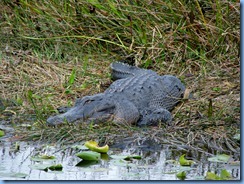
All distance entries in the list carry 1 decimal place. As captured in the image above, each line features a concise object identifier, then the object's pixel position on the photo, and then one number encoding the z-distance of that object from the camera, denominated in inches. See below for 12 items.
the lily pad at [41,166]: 359.2
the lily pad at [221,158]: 374.0
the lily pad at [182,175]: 343.8
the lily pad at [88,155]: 372.9
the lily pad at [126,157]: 375.6
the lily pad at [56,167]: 358.3
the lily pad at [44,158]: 378.0
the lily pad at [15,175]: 349.1
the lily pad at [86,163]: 368.5
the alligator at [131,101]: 455.8
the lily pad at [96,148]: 382.6
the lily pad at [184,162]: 365.4
